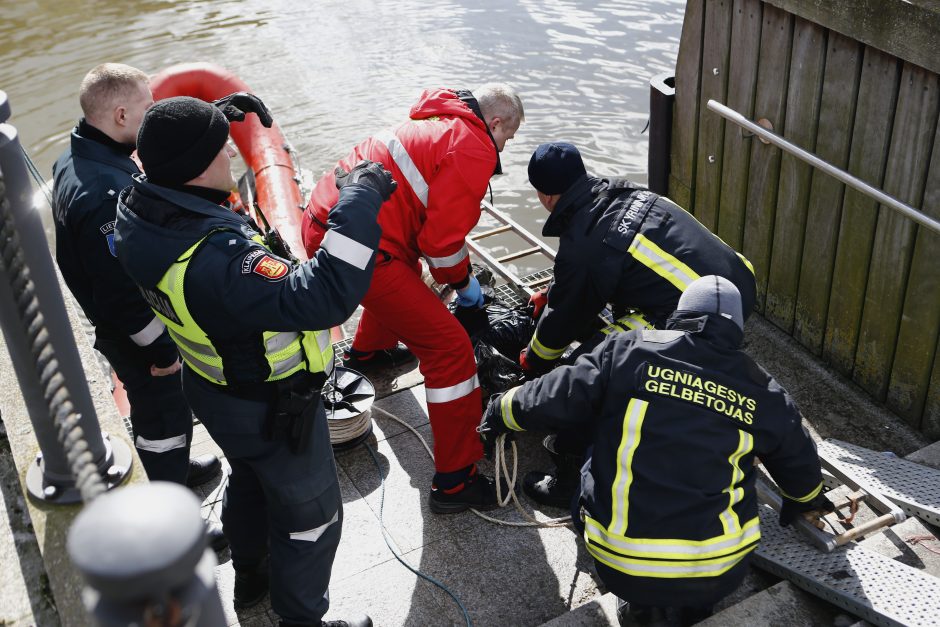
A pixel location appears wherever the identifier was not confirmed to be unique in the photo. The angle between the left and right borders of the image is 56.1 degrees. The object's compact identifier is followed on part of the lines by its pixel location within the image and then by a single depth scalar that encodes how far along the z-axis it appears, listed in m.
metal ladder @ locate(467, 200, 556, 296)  5.09
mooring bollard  0.88
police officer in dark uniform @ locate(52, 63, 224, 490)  3.34
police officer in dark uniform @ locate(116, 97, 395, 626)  2.52
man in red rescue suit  3.75
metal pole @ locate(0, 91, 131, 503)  2.20
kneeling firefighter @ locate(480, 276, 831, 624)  2.72
